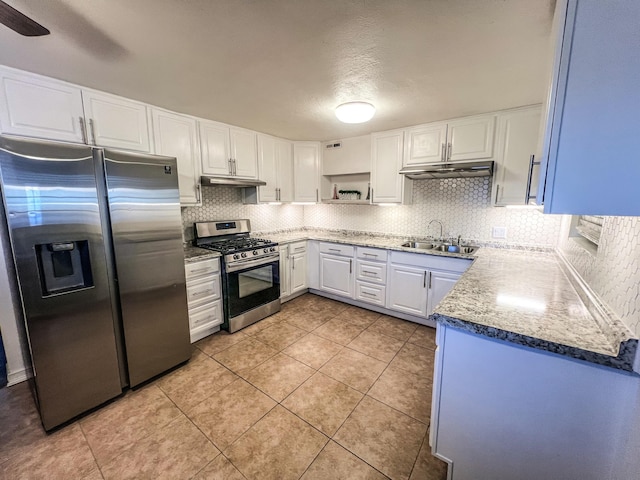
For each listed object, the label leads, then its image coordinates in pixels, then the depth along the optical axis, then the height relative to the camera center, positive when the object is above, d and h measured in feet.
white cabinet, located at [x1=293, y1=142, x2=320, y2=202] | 13.05 +1.77
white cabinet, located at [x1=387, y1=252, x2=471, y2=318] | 9.18 -2.77
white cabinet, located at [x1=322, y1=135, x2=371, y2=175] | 11.74 +2.36
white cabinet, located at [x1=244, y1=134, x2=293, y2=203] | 11.59 +1.63
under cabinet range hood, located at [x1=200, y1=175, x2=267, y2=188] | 9.24 +0.92
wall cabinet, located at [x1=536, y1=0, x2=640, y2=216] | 2.31 +0.88
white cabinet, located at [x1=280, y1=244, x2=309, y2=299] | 11.98 -2.97
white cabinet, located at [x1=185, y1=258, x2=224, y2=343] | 8.52 -3.09
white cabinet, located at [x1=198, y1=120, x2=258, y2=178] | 9.55 +2.19
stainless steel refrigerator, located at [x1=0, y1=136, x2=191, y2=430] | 5.11 -1.32
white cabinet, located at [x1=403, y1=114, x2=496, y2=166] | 8.75 +2.34
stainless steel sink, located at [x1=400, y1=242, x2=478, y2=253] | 10.04 -1.67
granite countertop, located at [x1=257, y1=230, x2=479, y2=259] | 9.72 -1.56
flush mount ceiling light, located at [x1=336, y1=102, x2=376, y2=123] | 7.16 +2.65
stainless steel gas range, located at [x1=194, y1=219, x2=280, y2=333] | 9.43 -2.47
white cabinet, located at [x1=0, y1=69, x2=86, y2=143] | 5.69 +2.29
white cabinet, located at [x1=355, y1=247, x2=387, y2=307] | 10.86 -2.97
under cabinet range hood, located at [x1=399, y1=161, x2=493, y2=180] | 8.25 +1.20
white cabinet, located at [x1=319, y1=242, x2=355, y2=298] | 11.83 -2.96
